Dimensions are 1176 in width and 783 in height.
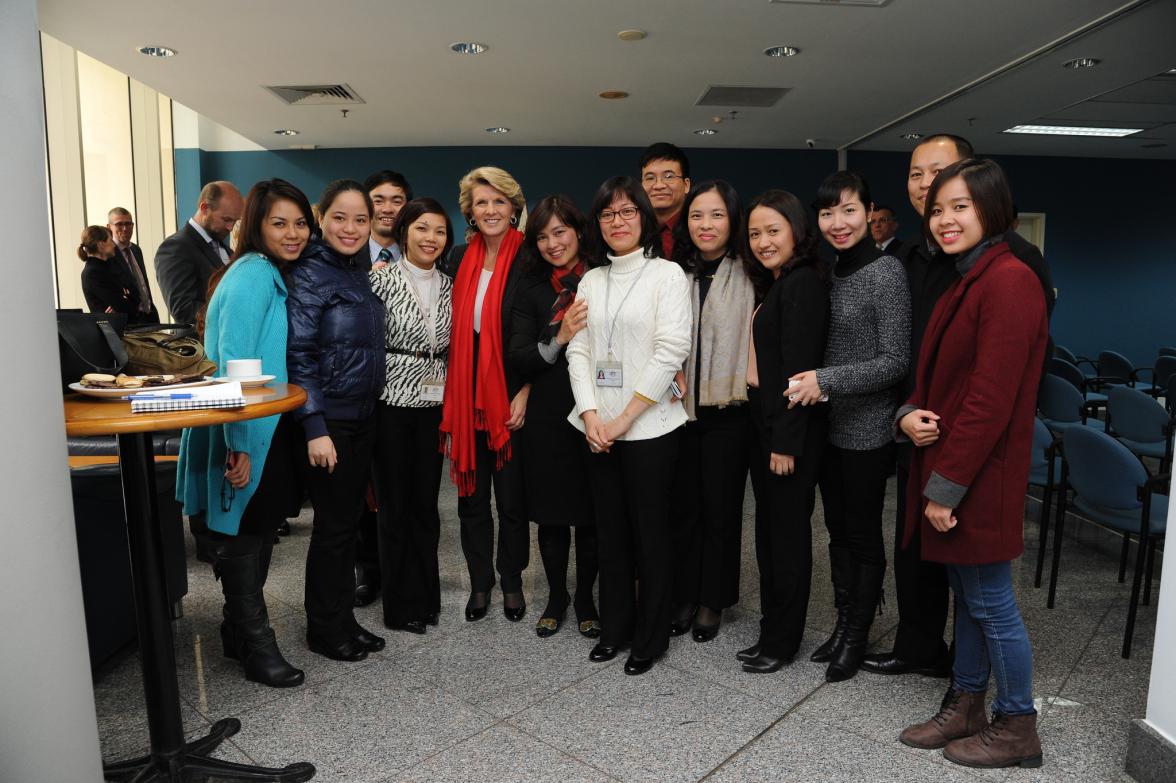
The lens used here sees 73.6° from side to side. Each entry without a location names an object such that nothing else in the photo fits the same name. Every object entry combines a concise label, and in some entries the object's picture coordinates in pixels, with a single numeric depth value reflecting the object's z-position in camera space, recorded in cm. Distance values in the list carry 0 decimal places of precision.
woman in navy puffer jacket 248
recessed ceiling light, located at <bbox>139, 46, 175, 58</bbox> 573
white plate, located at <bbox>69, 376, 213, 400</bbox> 168
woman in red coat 190
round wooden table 180
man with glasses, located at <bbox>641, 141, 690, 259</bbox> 297
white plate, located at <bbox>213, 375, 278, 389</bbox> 202
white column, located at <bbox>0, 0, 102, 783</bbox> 136
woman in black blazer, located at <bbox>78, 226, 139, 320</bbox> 586
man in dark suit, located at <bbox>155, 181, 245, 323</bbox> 428
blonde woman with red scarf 288
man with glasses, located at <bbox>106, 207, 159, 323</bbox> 634
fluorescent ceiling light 833
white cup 206
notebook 154
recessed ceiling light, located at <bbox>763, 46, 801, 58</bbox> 575
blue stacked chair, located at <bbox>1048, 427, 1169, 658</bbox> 274
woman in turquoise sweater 231
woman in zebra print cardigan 278
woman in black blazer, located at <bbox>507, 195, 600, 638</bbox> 279
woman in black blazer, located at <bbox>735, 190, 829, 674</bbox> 244
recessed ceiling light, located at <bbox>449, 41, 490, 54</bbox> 568
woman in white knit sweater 253
